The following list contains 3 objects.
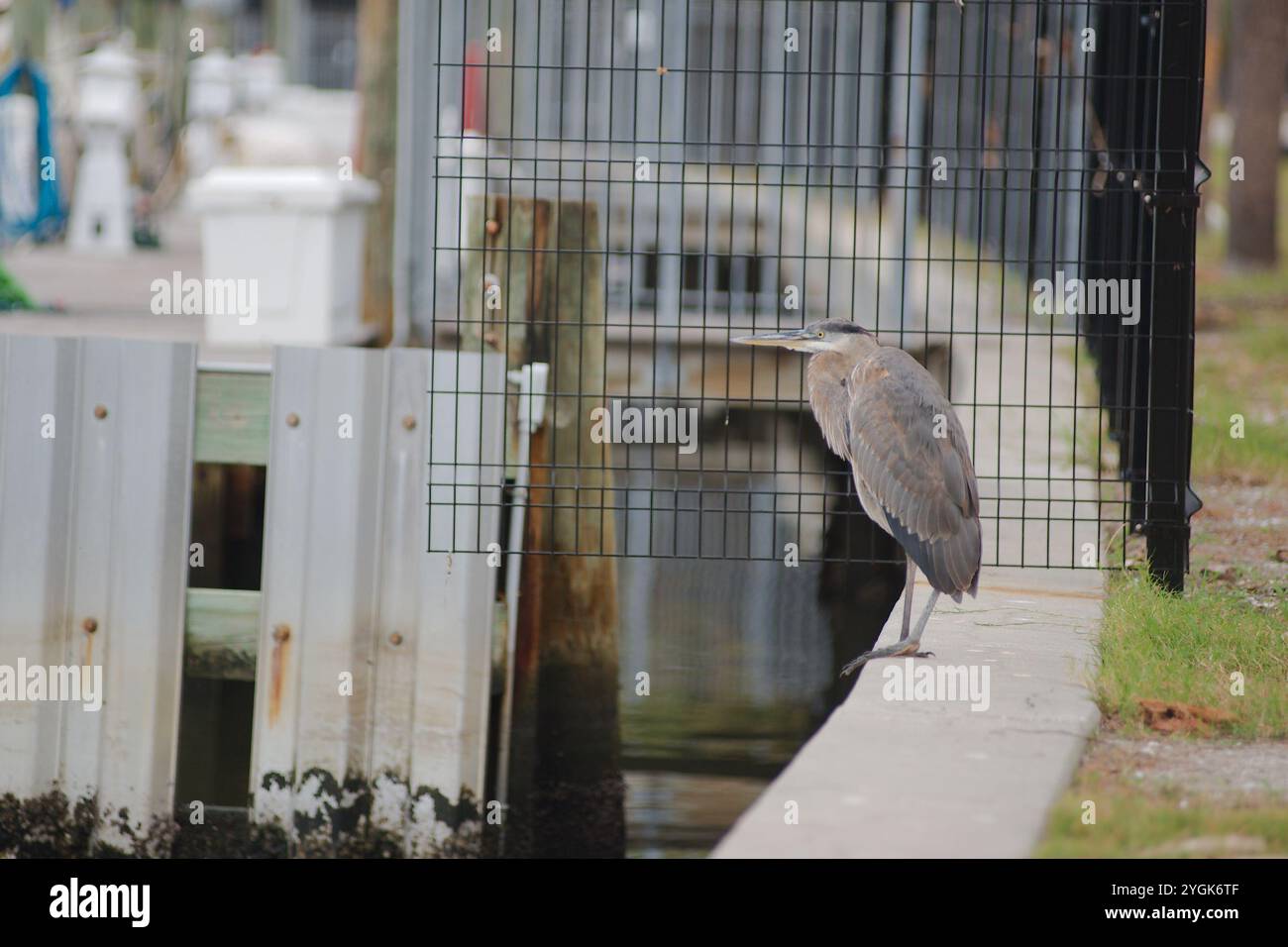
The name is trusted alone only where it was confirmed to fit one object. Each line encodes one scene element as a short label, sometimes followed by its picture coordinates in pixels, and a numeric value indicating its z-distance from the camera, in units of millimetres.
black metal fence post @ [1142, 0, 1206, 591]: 10969
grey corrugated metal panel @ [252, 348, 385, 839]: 12008
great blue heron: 9977
